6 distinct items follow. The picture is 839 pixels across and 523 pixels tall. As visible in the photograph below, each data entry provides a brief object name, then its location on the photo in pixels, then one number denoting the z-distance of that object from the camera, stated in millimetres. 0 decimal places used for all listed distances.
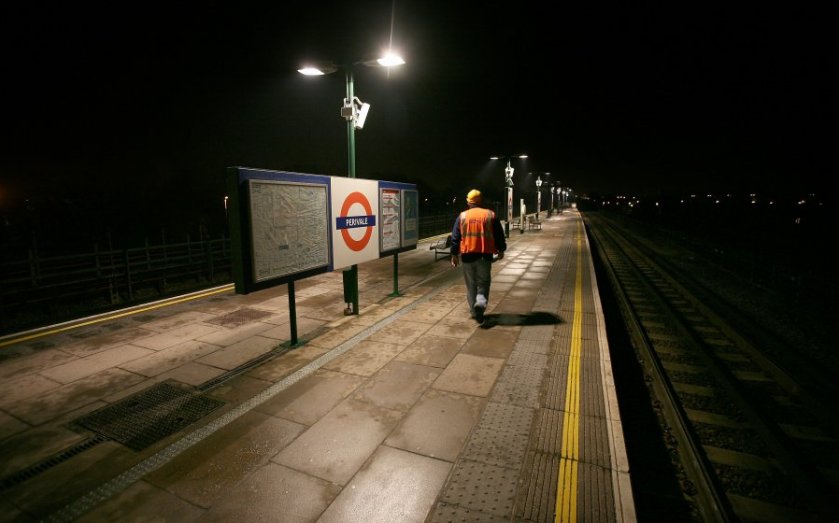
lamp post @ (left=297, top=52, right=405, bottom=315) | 6546
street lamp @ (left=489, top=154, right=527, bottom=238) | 21094
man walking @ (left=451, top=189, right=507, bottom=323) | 6180
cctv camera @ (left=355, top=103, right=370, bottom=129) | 7215
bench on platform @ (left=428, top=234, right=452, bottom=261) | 14365
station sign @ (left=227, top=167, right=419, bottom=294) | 4562
